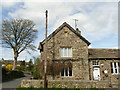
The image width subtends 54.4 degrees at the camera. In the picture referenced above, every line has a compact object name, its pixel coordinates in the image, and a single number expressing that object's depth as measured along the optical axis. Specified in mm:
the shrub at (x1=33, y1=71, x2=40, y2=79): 18039
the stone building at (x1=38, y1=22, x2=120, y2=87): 17109
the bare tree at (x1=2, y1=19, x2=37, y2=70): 27797
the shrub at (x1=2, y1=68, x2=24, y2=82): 20744
